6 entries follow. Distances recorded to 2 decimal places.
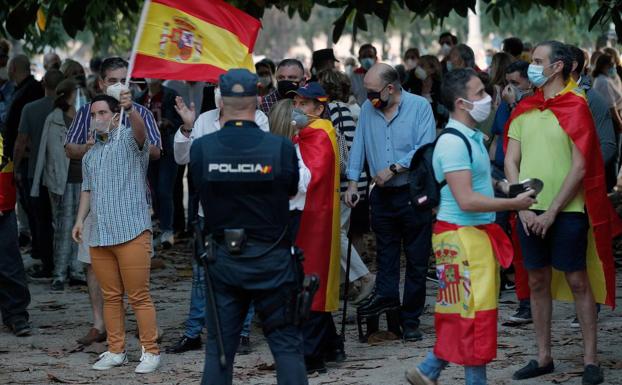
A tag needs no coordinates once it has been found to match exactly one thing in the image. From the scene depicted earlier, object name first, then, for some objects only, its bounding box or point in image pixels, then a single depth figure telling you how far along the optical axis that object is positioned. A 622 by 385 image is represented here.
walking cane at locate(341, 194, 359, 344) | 18.29
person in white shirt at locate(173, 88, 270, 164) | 17.53
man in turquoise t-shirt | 13.65
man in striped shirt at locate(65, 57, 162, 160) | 18.13
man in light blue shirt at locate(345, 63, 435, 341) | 18.44
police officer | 12.93
